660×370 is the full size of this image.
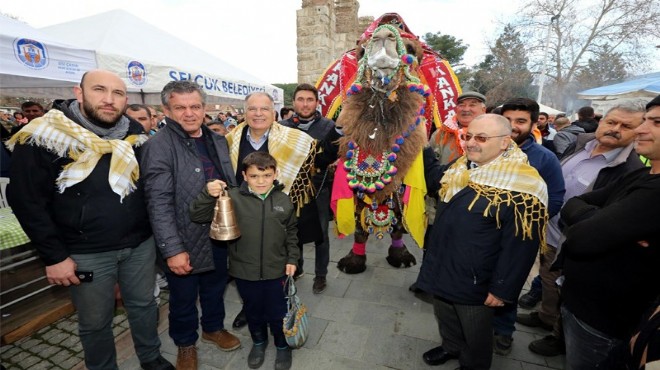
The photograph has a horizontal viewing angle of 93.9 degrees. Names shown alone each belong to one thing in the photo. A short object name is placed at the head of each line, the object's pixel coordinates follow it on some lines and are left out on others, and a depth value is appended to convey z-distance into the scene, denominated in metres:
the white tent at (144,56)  4.43
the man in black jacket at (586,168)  2.13
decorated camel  2.48
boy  2.09
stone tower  7.44
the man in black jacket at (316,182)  2.81
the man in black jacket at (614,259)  1.21
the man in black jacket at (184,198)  2.02
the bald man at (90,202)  1.73
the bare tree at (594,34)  16.58
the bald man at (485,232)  1.73
